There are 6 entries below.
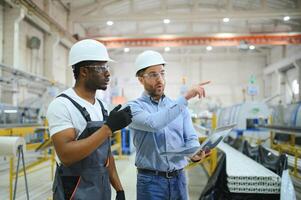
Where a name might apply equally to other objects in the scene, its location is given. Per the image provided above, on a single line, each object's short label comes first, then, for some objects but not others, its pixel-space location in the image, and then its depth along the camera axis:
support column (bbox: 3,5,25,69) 8.40
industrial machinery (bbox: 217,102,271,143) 9.30
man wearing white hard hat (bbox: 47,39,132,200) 1.44
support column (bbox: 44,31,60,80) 11.08
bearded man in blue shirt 1.84
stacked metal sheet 3.01
